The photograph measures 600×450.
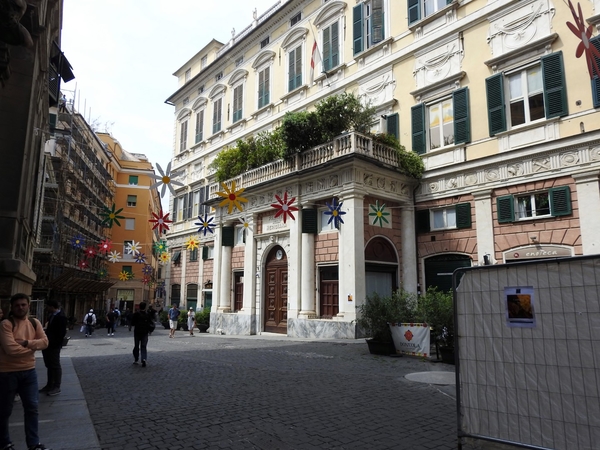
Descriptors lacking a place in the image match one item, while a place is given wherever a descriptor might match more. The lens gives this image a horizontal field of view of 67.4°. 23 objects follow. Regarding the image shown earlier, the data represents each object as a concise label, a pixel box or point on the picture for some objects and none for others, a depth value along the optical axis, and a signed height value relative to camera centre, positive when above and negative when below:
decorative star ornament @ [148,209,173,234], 22.19 +3.81
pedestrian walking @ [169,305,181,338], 22.86 -1.02
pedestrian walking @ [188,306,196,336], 23.78 -1.13
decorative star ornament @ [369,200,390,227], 17.61 +3.31
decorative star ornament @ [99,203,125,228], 20.62 +3.78
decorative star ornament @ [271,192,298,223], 18.33 +3.72
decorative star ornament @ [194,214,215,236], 23.43 +3.83
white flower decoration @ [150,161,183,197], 18.72 +4.87
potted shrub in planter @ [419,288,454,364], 11.09 -0.50
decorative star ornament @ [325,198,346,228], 16.76 +3.20
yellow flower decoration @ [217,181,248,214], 19.20 +4.32
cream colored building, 14.82 +5.01
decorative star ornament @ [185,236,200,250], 29.25 +3.63
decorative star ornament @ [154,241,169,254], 33.59 +3.88
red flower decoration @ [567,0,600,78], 10.03 +5.78
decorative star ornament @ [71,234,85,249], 34.68 +4.39
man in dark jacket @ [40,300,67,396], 7.95 -0.83
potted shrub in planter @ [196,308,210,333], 25.73 -1.26
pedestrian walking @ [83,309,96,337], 26.36 -1.41
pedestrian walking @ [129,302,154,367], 11.33 -0.74
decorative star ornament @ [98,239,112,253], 28.50 +3.31
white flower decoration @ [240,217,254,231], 21.77 +3.63
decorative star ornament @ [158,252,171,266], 33.17 +3.11
